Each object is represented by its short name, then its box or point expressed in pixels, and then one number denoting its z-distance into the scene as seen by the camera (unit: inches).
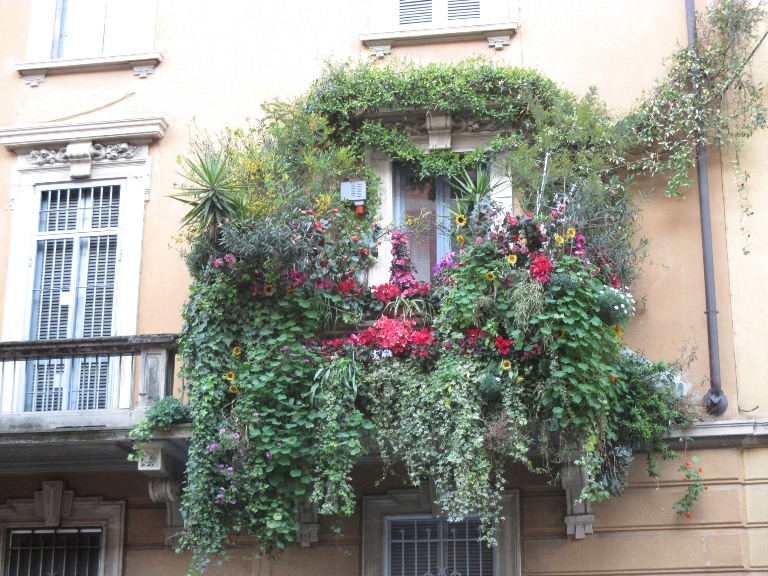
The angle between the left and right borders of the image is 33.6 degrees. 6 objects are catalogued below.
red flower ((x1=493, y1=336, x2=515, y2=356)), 430.6
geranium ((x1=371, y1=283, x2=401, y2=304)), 469.1
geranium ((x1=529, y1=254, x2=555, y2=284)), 428.8
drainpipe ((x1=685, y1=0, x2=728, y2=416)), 464.4
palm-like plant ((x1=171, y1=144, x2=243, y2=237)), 454.9
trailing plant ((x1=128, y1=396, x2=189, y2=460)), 446.9
